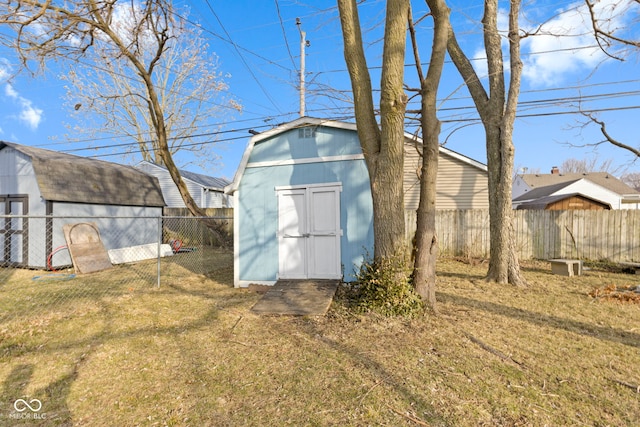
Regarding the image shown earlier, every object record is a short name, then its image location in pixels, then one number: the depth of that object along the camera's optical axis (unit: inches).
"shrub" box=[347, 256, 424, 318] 179.6
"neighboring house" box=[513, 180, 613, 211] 591.3
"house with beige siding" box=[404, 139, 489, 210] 486.0
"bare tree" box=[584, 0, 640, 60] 247.4
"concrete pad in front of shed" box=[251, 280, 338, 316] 196.5
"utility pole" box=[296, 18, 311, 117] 587.2
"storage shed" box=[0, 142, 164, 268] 351.9
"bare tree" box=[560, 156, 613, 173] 1922.2
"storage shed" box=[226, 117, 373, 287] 244.7
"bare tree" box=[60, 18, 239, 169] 777.6
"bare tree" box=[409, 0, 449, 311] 190.2
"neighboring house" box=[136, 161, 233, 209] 826.8
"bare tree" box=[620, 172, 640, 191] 1635.8
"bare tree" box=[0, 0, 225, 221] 293.7
